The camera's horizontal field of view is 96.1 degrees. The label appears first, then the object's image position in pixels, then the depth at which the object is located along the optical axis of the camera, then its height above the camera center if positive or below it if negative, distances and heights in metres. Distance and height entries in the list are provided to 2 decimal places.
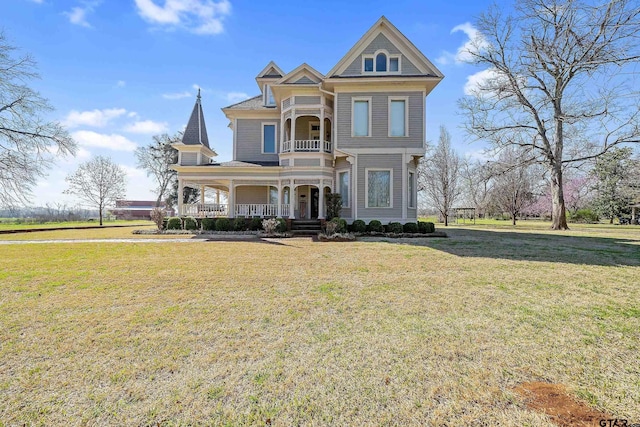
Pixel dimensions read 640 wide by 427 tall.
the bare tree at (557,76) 18.62 +10.11
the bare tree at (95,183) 33.72 +3.70
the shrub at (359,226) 15.50 -0.68
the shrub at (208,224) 17.27 -0.59
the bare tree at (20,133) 17.56 +5.24
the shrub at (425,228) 15.72 -0.77
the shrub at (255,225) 17.14 -0.65
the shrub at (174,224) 17.73 -0.61
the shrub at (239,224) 17.05 -0.59
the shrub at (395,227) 15.53 -0.71
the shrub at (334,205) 15.76 +0.49
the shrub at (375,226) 15.60 -0.66
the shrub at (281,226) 15.67 -0.66
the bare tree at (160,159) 39.38 +7.62
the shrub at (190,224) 17.64 -0.61
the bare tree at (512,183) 24.36 +3.82
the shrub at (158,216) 17.59 -0.11
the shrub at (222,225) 17.09 -0.65
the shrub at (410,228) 15.70 -0.77
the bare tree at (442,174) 31.23 +4.37
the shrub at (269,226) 14.80 -0.61
